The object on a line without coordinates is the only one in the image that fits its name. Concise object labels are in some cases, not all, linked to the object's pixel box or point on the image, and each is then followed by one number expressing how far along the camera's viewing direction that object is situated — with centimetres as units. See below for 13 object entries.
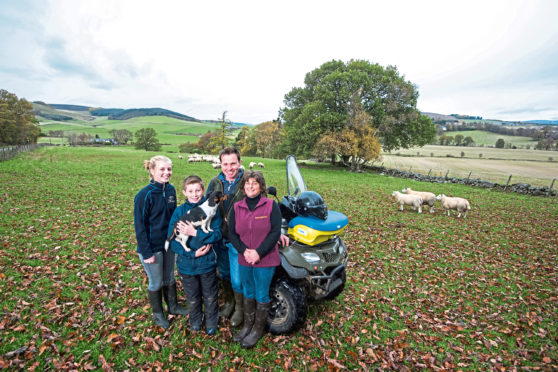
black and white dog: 337
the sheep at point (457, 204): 1133
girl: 349
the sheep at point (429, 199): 1207
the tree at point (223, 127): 4212
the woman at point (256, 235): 324
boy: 346
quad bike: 356
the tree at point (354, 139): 2547
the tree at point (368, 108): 2664
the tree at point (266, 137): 5497
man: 369
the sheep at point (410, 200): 1194
